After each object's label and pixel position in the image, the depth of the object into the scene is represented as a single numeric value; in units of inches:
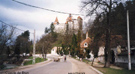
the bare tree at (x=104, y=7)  808.3
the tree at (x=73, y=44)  2637.8
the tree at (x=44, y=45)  1849.2
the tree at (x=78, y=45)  1817.9
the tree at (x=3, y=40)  973.2
